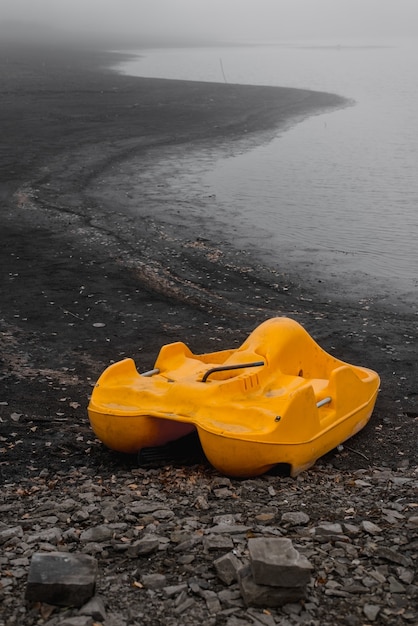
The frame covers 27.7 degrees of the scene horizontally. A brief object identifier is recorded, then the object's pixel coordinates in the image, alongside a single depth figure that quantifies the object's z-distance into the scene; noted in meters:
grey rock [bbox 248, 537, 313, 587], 4.30
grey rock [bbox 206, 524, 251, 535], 5.14
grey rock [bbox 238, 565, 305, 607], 4.33
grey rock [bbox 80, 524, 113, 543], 5.10
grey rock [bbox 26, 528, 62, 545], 5.07
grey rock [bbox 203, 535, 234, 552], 4.92
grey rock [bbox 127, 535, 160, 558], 4.89
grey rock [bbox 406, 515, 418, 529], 5.28
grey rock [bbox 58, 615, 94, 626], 4.16
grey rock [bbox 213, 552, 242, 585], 4.57
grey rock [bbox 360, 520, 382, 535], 5.19
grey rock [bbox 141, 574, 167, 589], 4.56
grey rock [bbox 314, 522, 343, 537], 5.14
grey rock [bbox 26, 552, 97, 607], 4.28
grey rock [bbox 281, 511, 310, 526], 5.34
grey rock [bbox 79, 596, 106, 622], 4.23
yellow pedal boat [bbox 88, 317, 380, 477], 6.12
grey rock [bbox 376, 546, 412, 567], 4.81
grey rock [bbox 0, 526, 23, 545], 5.10
